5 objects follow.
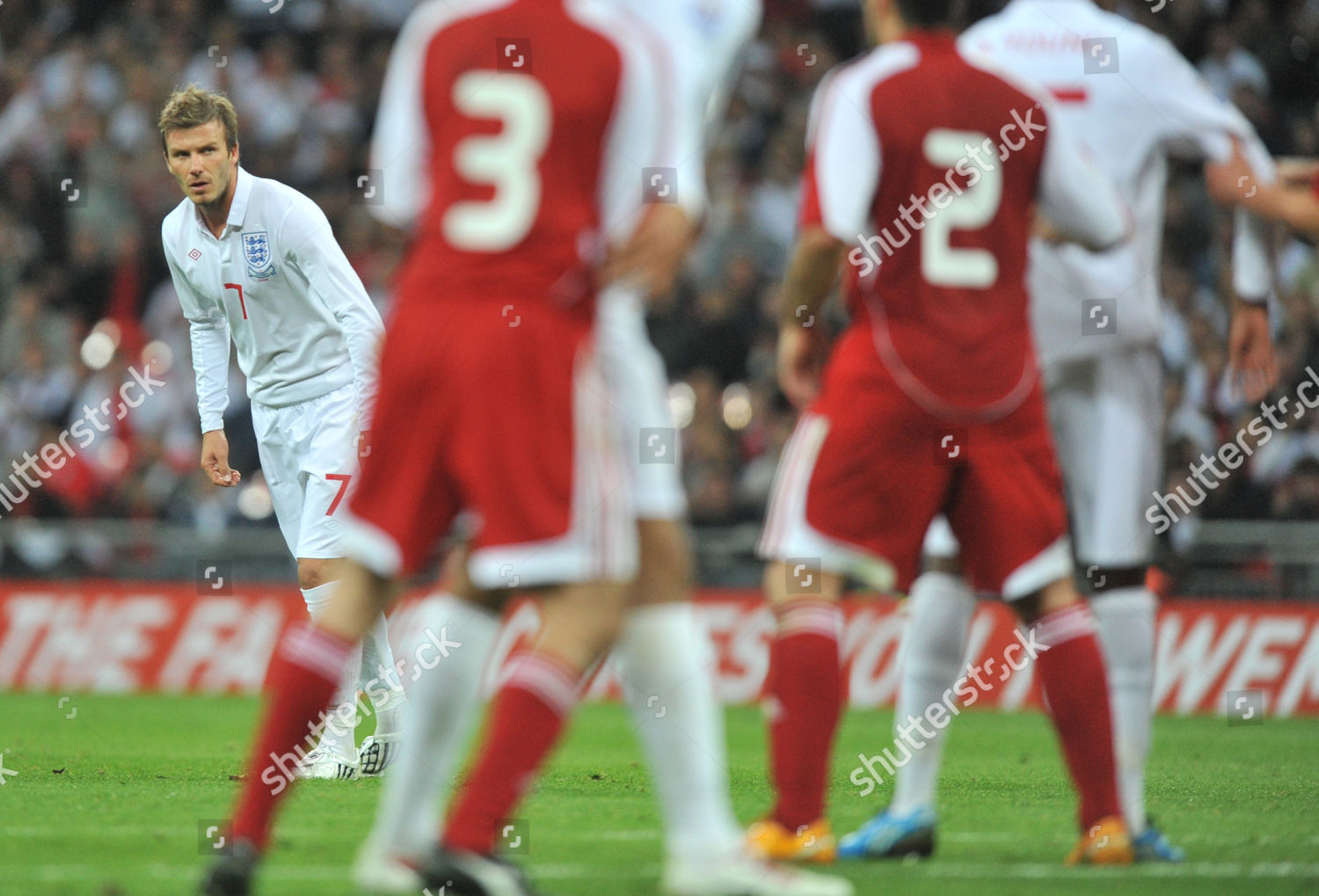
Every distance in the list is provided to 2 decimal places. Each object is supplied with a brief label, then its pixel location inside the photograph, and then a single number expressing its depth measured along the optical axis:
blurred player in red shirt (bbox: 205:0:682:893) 7.98
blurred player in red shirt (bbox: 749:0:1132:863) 9.66
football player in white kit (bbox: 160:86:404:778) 15.39
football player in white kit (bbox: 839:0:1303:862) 10.75
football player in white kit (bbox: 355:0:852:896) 8.35
